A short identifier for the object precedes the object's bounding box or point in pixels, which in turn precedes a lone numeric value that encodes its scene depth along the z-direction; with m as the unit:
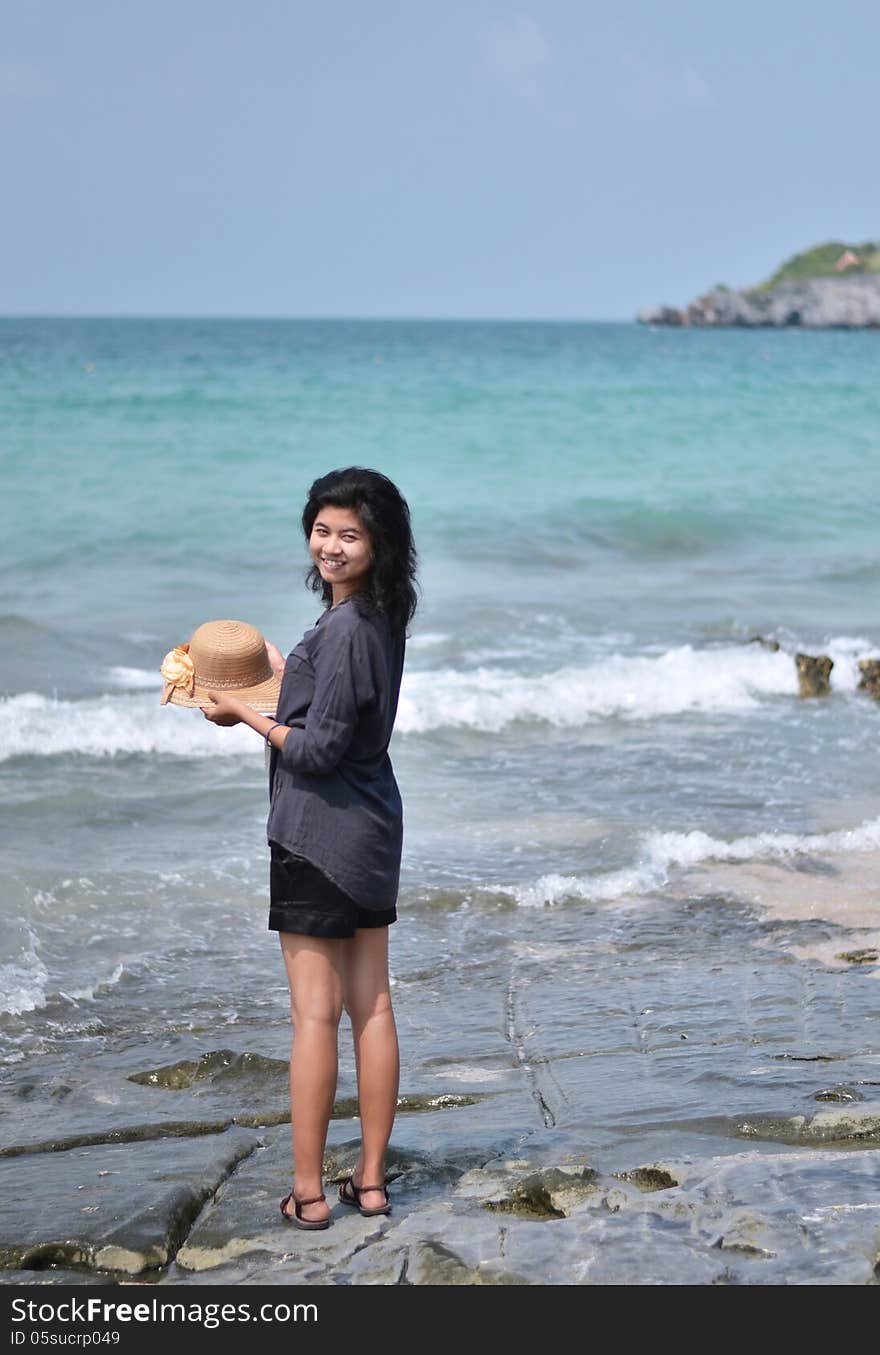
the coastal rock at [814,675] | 12.12
